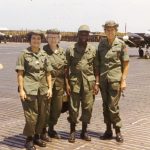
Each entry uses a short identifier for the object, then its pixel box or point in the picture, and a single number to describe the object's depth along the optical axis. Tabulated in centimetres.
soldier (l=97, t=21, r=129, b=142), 738
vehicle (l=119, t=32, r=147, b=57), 3149
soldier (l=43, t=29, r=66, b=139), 720
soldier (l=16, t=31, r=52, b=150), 676
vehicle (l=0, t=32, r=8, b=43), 6040
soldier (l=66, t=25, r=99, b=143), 734
